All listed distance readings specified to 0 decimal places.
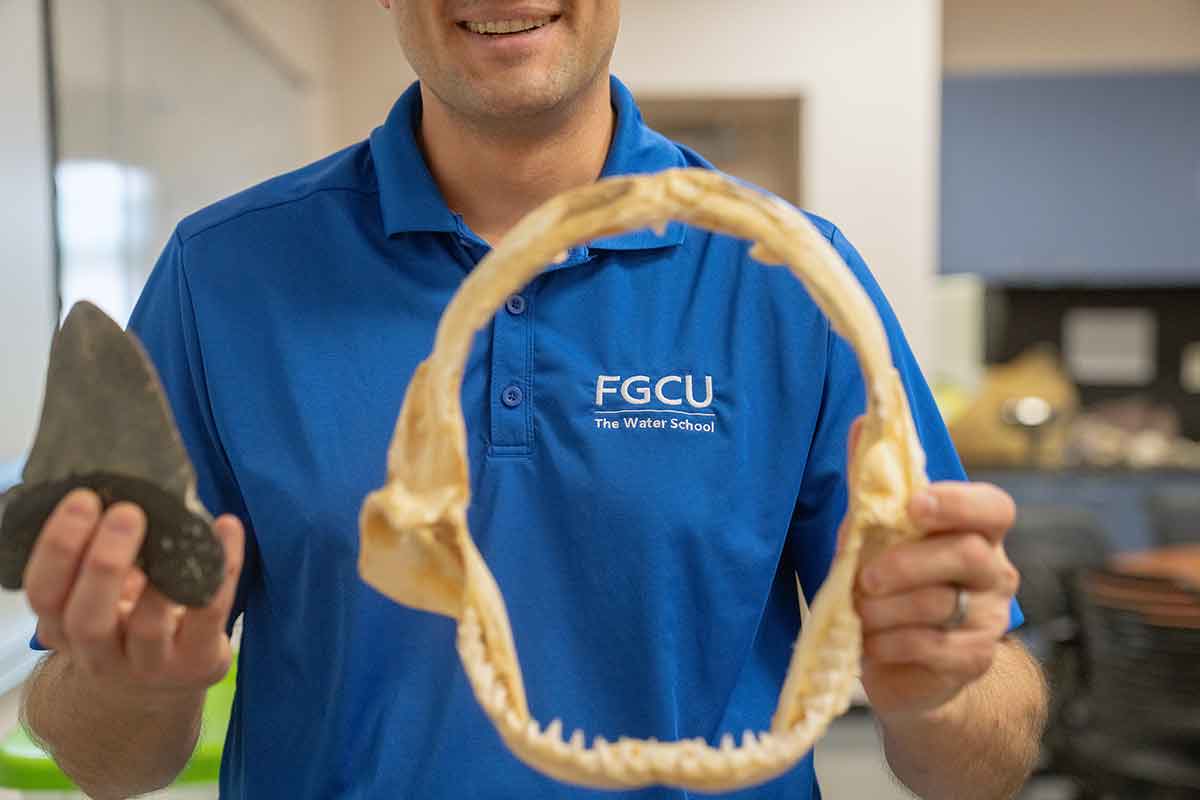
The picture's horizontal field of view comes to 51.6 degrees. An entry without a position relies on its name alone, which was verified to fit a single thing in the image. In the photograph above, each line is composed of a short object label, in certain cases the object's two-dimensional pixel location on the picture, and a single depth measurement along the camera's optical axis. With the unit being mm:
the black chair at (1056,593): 3498
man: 1098
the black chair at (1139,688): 3037
